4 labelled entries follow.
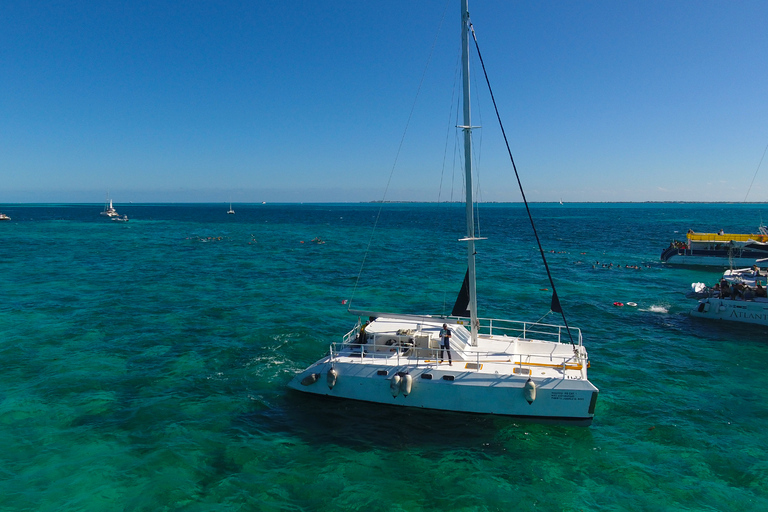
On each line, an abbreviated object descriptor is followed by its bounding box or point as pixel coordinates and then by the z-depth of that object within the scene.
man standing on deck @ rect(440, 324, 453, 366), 16.88
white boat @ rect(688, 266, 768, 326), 27.97
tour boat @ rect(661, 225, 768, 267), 51.88
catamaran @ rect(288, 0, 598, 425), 15.09
